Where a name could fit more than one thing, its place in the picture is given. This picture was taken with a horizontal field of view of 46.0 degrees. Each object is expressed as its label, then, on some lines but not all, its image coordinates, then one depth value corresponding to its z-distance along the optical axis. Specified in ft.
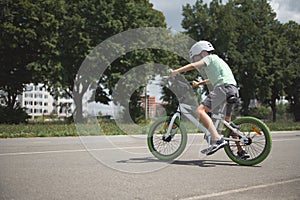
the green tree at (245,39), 130.62
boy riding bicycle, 18.28
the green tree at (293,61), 140.96
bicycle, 18.60
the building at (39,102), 443.73
